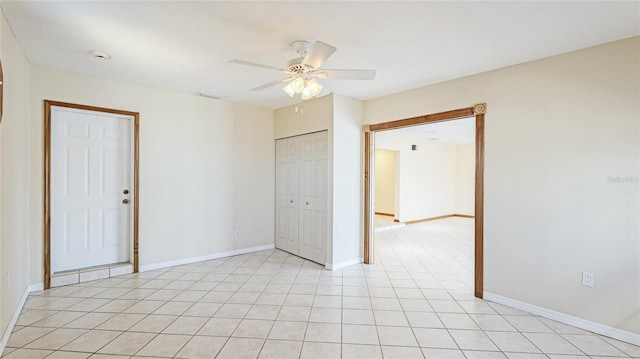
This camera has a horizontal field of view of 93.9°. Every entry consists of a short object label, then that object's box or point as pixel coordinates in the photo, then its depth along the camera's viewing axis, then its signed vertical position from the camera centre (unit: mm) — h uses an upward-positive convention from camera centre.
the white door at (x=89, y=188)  3504 -132
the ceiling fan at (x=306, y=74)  2450 +874
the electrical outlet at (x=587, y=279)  2549 -866
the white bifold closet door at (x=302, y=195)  4398 -282
